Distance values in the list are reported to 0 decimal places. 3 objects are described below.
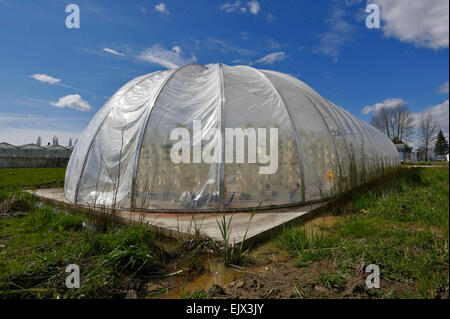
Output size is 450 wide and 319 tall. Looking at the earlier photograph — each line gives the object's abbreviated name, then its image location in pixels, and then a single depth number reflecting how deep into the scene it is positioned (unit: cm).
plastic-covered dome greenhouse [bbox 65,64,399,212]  462
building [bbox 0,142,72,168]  1800
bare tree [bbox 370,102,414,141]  3347
